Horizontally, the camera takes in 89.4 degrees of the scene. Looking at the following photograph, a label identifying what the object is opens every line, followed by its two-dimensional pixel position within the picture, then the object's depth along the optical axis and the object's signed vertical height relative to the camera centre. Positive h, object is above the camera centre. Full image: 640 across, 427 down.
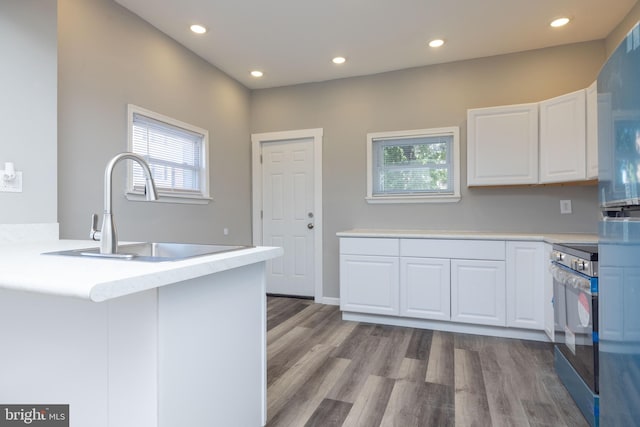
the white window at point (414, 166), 3.60 +0.54
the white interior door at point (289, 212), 4.19 +0.01
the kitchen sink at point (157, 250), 1.24 -0.17
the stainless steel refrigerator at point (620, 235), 0.98 -0.08
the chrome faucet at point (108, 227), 1.25 -0.05
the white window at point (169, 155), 2.73 +0.56
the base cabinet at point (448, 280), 2.83 -0.65
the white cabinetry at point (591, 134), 2.59 +0.63
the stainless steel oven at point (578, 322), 1.67 -0.64
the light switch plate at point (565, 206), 3.19 +0.05
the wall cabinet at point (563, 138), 2.73 +0.65
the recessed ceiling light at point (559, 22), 2.78 +1.65
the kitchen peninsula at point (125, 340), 0.94 -0.43
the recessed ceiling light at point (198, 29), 2.89 +1.67
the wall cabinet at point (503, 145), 3.05 +0.65
